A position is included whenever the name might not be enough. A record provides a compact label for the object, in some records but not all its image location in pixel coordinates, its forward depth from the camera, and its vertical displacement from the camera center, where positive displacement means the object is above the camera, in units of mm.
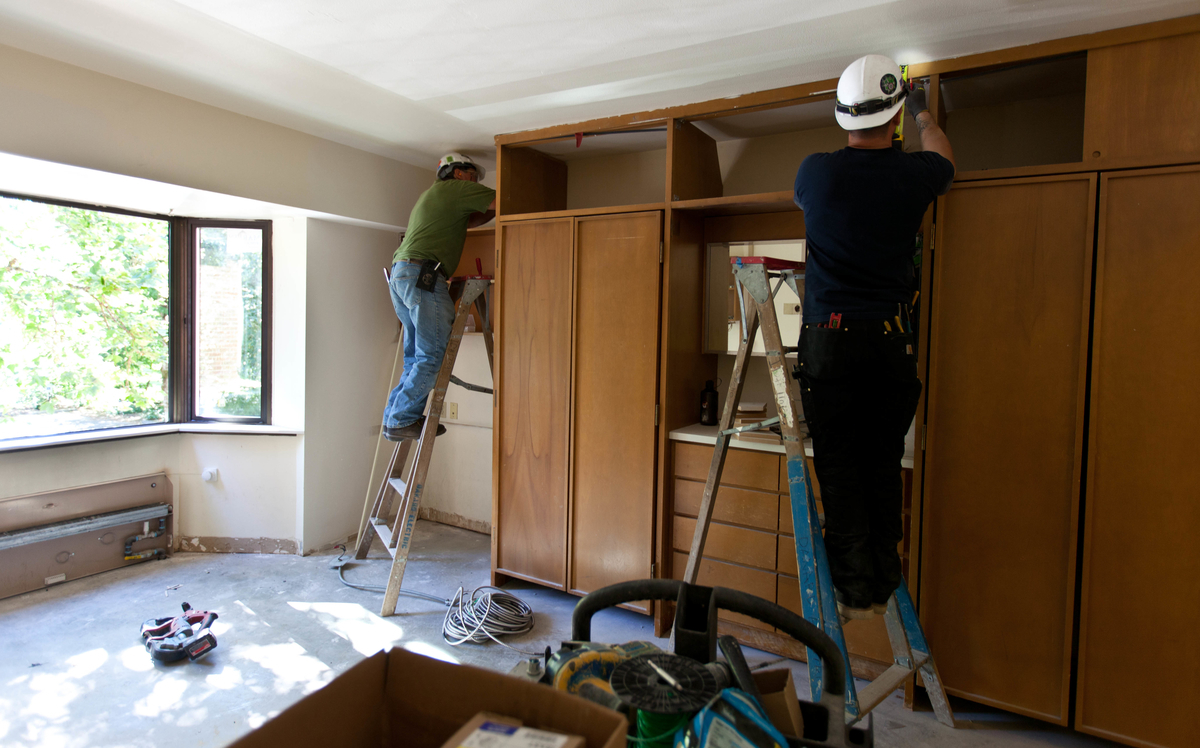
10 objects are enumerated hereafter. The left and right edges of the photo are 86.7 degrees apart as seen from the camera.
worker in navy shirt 1928 +58
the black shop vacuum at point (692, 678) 727 -412
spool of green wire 770 -451
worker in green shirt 3275 +364
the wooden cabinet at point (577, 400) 3051 -227
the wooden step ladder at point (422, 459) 3211 -561
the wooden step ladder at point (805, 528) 1977 -534
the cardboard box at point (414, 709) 720 -435
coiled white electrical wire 2889 -1240
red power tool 2631 -1246
